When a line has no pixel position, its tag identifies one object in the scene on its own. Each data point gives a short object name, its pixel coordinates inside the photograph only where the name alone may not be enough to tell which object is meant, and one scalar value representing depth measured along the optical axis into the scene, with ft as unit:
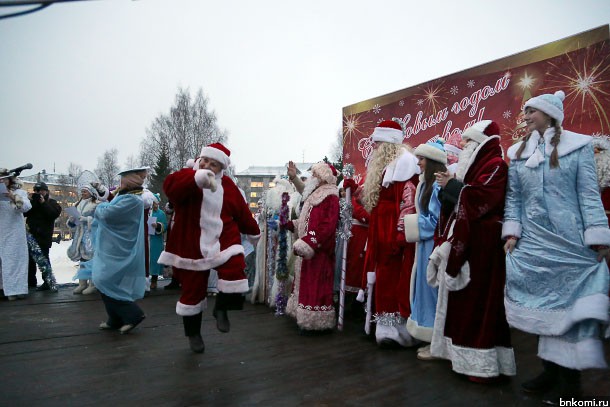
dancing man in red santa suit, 11.07
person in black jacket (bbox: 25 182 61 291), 23.85
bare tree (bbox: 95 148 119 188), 120.57
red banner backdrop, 17.35
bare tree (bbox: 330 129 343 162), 101.09
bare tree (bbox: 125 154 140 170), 121.29
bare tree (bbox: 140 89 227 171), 79.51
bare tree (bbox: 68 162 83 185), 153.34
